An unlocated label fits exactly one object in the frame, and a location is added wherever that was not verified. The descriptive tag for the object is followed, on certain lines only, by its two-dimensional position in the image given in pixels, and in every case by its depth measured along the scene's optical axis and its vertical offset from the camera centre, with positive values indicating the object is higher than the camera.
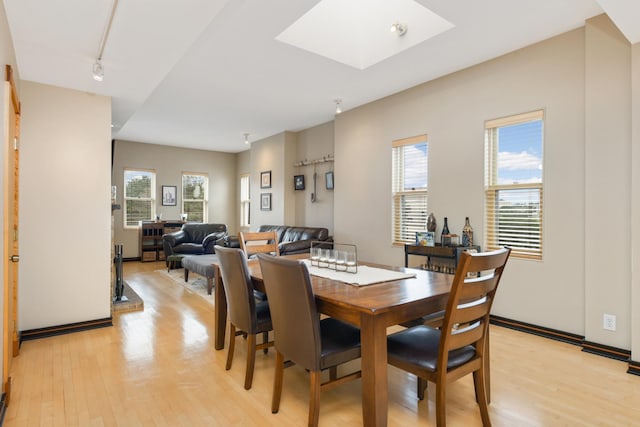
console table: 3.71 -0.48
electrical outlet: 2.81 -0.89
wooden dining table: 1.62 -0.48
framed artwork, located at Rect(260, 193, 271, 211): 7.46 +0.20
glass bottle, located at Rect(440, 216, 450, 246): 3.93 -0.21
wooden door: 2.11 -0.09
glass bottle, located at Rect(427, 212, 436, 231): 4.12 -0.13
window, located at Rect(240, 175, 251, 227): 9.13 +0.27
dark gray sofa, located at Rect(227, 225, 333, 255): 5.21 -0.43
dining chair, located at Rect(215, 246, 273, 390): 2.29 -0.61
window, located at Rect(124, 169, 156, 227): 8.15 +0.36
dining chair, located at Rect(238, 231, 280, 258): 3.22 -0.30
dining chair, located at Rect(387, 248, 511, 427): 1.63 -0.71
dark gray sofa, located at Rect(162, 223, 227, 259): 6.59 -0.58
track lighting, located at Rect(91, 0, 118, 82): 2.28 +1.20
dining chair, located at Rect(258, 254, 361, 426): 1.77 -0.66
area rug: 4.86 -1.14
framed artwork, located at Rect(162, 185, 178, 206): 8.53 +0.40
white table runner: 2.18 -0.43
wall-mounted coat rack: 6.12 +0.90
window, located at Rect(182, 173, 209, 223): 8.91 +0.40
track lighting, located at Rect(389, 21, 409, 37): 3.33 +1.73
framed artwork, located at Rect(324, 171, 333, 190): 6.02 +0.54
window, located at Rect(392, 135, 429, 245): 4.45 +0.31
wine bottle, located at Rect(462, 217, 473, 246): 3.80 -0.26
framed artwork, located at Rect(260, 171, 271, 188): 7.44 +0.69
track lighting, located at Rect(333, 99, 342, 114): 4.95 +1.56
